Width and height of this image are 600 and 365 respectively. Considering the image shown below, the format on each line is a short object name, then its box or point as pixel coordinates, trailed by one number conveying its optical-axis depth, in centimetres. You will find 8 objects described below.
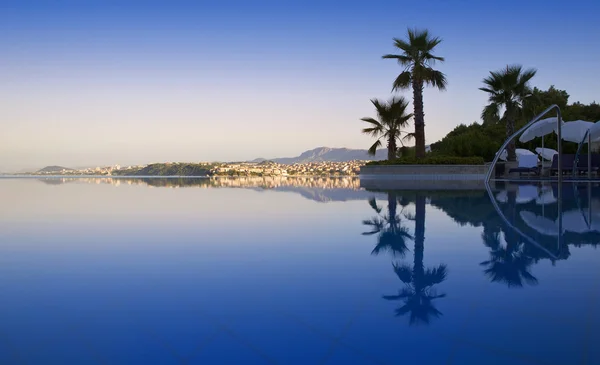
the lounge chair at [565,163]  2097
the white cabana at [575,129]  1992
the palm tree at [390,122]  2795
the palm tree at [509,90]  2423
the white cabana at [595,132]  1753
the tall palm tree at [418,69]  2425
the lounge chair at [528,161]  2402
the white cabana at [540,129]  2093
